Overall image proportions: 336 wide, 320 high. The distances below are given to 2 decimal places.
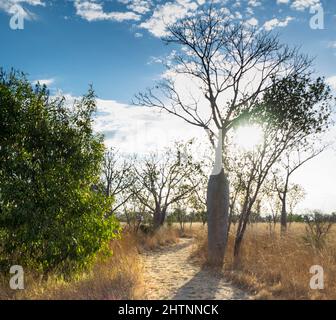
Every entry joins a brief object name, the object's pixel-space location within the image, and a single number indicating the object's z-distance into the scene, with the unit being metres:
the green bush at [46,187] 5.99
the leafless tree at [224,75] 10.02
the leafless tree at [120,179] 25.97
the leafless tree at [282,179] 22.71
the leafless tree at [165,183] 23.41
